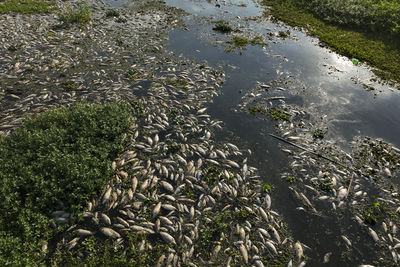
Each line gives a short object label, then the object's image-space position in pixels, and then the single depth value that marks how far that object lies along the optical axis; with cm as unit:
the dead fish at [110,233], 611
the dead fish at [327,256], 609
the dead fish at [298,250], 610
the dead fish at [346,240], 644
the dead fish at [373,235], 655
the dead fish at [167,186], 734
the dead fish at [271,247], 612
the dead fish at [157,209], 666
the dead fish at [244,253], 593
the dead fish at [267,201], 716
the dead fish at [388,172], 840
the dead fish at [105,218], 639
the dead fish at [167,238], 610
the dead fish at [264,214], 680
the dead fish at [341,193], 755
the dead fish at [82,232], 609
